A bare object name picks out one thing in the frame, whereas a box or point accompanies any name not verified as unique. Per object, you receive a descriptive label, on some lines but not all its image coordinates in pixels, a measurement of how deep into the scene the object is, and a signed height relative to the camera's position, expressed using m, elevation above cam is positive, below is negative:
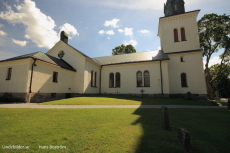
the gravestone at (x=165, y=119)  3.91 -1.07
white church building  13.03 +2.90
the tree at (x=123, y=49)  36.44 +13.21
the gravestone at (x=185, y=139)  2.56 -1.18
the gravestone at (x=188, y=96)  14.48 -0.92
